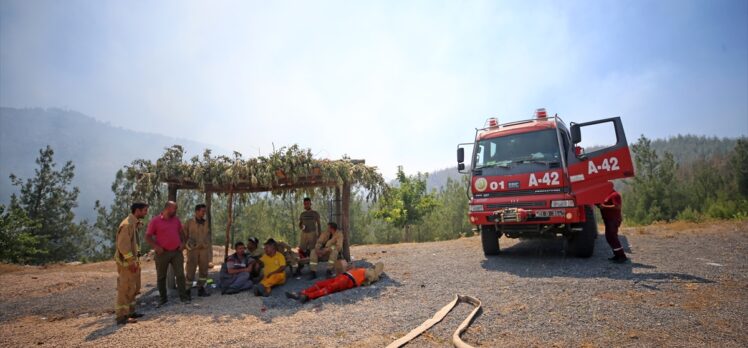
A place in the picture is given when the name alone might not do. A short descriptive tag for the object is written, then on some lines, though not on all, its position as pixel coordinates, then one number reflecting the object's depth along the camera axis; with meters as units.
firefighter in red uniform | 6.87
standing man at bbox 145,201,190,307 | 6.21
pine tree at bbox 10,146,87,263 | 22.97
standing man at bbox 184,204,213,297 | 6.85
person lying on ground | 6.11
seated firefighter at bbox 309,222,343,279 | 7.65
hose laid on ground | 3.78
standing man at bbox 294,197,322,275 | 8.84
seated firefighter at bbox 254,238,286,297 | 7.11
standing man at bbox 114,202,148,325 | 5.41
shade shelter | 7.63
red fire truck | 6.73
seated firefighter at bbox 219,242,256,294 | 6.99
